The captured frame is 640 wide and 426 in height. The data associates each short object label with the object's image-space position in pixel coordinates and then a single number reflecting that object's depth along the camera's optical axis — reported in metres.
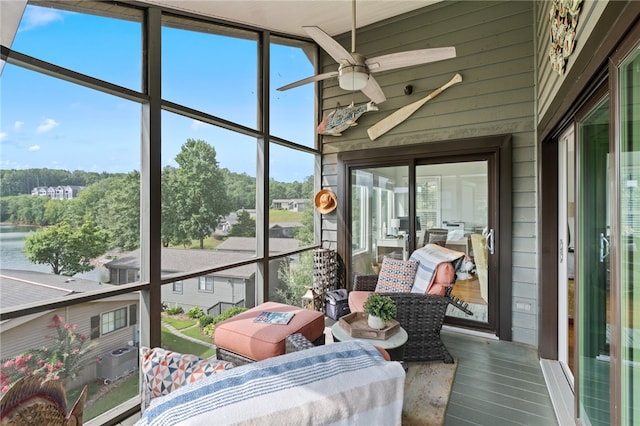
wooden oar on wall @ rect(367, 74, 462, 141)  3.88
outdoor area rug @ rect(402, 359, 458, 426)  2.24
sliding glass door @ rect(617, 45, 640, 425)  1.26
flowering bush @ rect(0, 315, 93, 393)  1.92
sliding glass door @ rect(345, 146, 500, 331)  3.71
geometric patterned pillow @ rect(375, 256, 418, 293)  3.48
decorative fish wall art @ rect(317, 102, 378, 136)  4.33
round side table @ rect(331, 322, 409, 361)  2.31
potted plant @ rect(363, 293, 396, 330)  2.43
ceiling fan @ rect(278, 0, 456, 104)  2.37
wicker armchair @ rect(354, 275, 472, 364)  2.93
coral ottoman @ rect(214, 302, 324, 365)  2.37
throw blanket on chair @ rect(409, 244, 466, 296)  3.17
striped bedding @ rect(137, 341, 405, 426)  0.89
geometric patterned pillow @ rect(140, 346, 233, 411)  1.14
